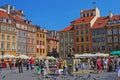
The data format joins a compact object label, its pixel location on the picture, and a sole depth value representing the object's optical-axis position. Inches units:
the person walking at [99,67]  444.4
